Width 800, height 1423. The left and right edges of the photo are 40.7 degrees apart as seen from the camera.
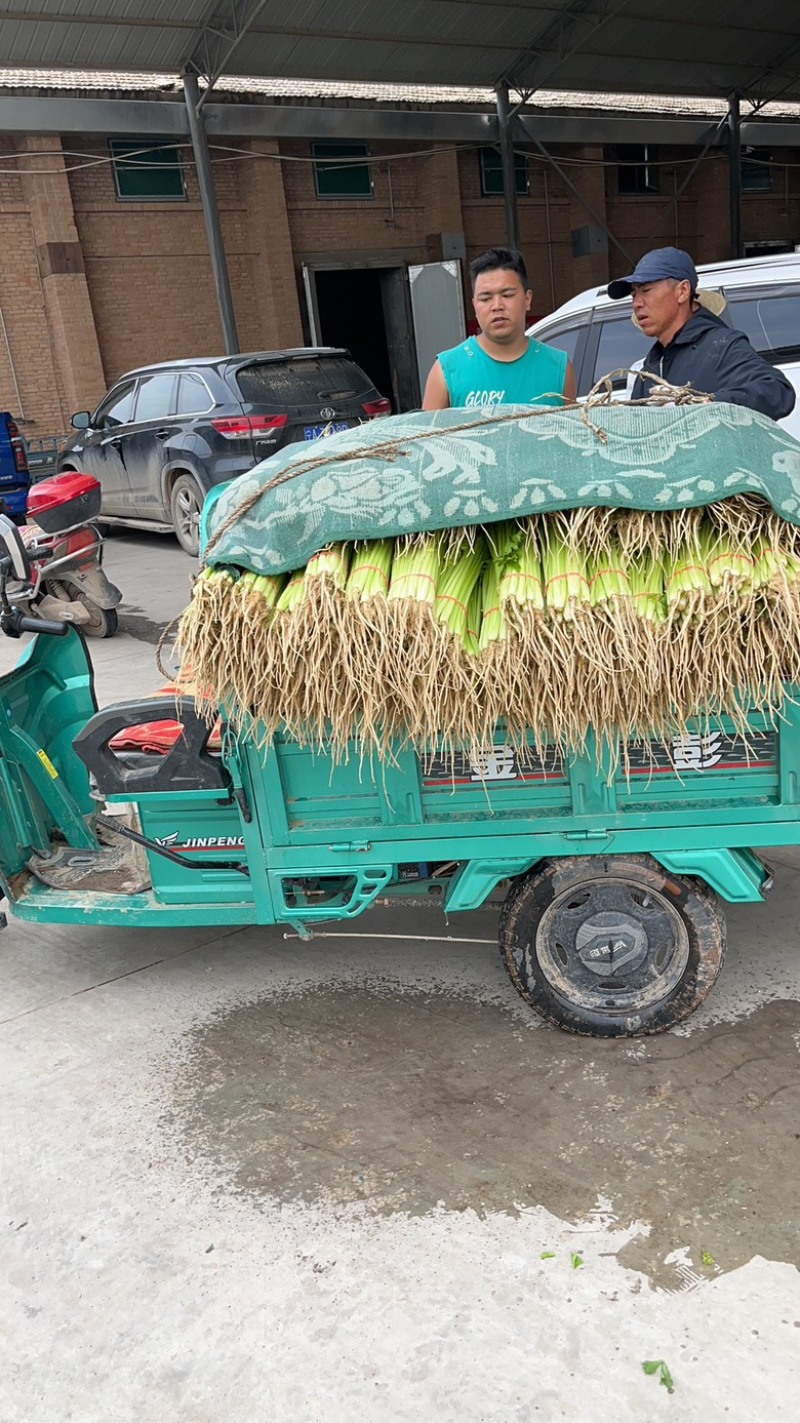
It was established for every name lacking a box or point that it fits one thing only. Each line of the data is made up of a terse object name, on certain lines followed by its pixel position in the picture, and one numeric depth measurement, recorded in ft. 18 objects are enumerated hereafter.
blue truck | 41.88
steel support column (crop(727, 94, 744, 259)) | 66.74
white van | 22.57
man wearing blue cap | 11.10
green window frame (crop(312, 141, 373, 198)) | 60.49
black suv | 32.78
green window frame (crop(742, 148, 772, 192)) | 75.36
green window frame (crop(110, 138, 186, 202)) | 54.39
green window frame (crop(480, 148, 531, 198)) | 65.26
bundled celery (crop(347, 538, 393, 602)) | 8.64
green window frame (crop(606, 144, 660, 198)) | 69.41
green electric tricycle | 9.46
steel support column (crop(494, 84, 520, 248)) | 57.82
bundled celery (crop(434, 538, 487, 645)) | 8.60
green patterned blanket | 8.36
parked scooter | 24.12
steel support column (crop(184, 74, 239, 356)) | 47.68
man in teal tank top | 12.58
